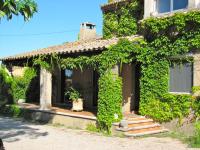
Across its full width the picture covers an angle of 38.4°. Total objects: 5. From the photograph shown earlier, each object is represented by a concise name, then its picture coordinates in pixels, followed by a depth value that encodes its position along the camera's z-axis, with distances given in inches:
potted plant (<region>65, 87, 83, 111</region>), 526.7
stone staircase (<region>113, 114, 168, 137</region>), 395.2
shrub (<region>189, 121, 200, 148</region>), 348.7
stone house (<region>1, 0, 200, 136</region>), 413.0
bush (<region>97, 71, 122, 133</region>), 415.2
